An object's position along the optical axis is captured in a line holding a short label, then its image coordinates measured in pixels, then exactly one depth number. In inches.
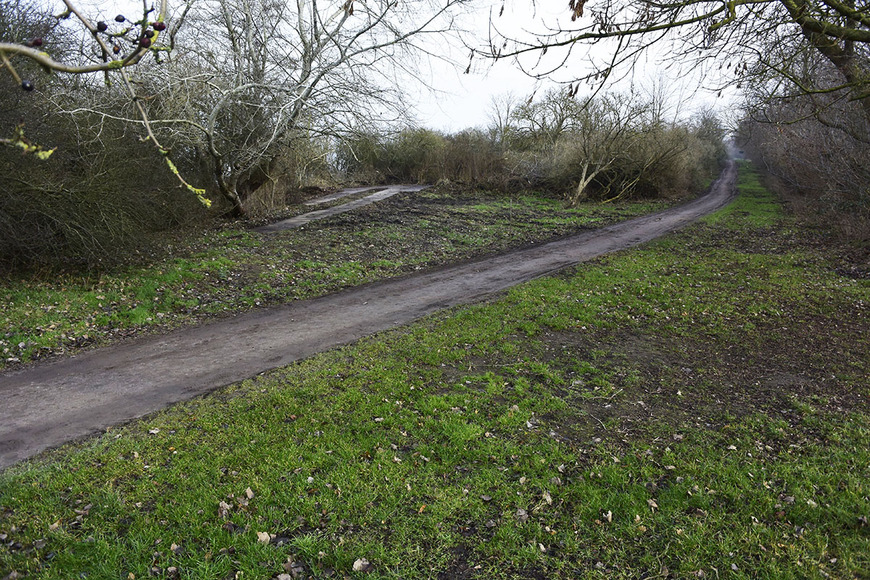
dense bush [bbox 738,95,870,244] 580.1
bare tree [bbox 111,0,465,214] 547.2
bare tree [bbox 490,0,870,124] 229.5
